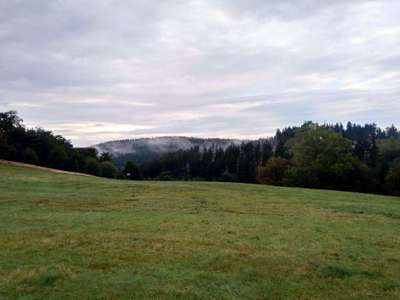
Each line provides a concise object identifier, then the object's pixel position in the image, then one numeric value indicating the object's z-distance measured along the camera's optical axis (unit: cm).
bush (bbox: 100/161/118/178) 8138
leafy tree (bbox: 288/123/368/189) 5238
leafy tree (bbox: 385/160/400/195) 4831
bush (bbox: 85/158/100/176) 7875
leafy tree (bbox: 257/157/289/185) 6191
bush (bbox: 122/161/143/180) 9219
